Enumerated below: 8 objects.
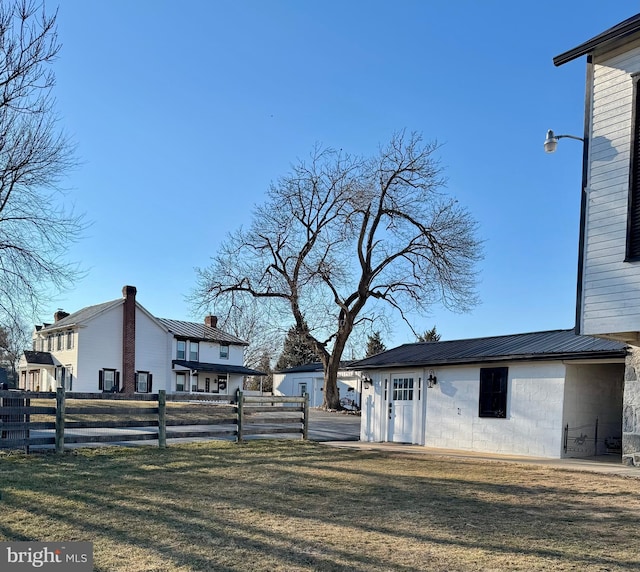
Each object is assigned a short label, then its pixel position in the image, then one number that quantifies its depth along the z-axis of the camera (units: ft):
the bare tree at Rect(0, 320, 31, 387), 194.59
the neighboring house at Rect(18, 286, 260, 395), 124.77
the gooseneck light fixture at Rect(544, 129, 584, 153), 36.99
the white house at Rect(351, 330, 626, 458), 43.16
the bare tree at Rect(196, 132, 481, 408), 98.63
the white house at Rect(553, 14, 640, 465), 35.12
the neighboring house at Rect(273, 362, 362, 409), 127.65
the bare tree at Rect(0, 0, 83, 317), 51.06
